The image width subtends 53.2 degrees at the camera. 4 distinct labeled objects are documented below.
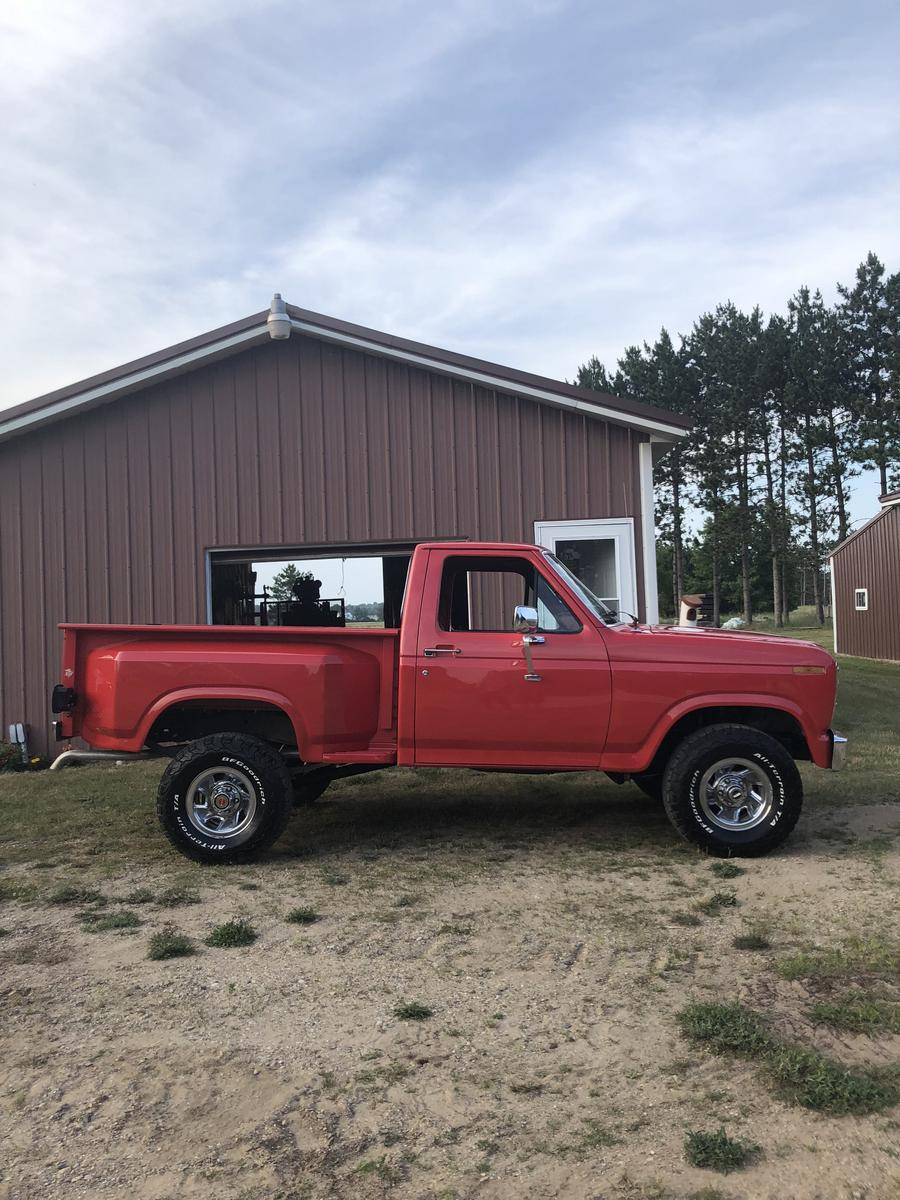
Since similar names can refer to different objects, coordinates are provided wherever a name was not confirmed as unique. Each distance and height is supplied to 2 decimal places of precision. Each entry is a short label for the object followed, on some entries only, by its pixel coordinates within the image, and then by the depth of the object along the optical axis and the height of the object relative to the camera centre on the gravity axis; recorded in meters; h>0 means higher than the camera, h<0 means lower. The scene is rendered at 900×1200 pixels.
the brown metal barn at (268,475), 10.38 +1.73
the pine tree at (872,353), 40.00 +11.67
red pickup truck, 5.64 -0.55
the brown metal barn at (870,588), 21.25 +0.46
